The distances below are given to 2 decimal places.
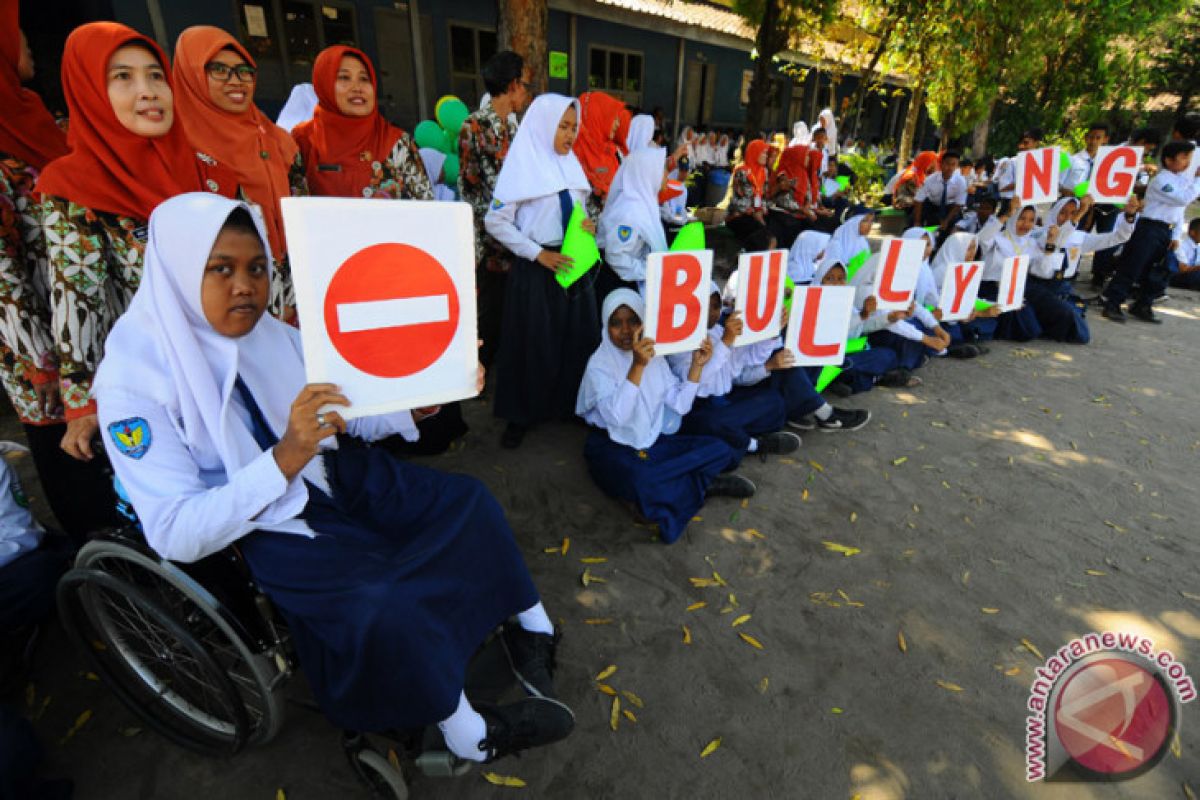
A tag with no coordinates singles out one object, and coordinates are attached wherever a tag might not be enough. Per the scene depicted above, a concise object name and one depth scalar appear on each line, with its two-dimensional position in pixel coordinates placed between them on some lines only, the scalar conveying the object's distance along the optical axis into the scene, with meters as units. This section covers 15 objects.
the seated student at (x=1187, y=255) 6.86
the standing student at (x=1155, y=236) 6.05
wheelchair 1.56
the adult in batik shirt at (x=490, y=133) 3.64
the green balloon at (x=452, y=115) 5.39
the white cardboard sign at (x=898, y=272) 4.11
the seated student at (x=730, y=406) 3.44
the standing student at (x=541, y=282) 3.18
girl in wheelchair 1.46
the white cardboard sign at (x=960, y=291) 4.71
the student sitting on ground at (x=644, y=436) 2.90
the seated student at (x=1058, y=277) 5.79
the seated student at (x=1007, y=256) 5.71
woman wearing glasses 2.13
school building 7.29
